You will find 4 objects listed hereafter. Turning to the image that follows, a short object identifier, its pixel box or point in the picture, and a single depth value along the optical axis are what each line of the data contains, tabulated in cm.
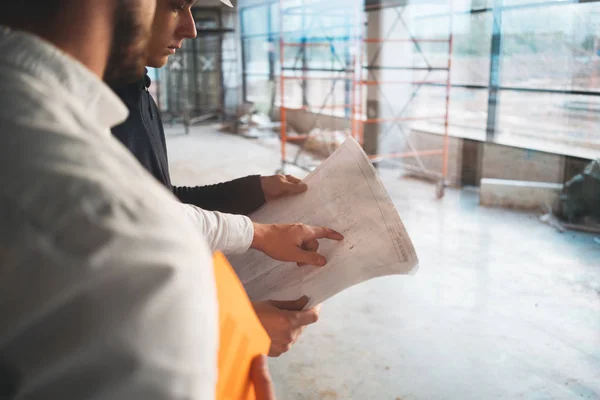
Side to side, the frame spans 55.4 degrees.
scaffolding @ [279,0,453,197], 538
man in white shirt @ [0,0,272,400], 34
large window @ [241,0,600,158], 416
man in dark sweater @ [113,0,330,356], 96
